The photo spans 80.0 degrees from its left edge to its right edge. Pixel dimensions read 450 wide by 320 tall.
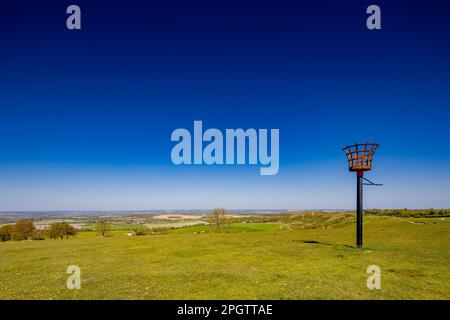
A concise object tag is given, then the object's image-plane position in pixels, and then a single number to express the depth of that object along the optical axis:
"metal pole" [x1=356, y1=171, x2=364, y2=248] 22.98
